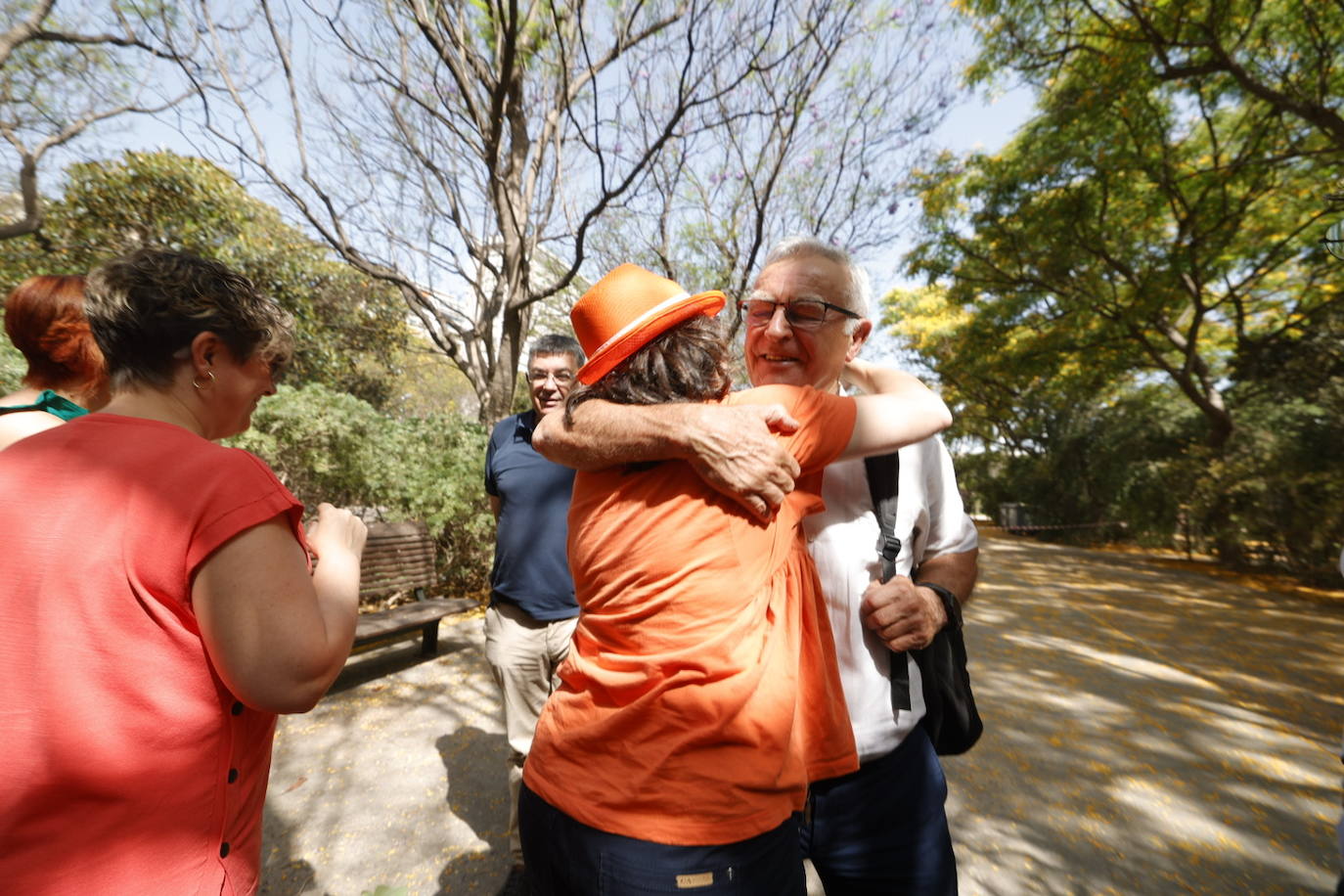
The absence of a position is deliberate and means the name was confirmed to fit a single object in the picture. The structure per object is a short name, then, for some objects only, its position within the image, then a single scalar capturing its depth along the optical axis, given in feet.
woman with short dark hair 3.12
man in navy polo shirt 9.85
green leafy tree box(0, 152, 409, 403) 33.09
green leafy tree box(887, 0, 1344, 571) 28.07
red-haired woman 5.84
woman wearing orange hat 3.25
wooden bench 16.89
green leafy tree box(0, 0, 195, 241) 20.89
